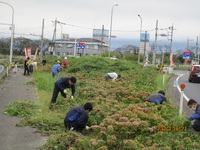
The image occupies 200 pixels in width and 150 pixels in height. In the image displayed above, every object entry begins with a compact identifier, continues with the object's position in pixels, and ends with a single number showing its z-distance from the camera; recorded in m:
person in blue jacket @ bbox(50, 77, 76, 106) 12.49
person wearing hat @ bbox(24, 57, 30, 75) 29.18
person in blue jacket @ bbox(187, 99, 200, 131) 8.92
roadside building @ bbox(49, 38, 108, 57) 94.94
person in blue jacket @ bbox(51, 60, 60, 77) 23.09
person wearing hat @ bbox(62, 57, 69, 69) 34.66
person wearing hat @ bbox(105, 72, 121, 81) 20.66
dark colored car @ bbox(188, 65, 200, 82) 28.28
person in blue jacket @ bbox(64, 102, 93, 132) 8.95
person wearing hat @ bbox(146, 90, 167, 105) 11.36
